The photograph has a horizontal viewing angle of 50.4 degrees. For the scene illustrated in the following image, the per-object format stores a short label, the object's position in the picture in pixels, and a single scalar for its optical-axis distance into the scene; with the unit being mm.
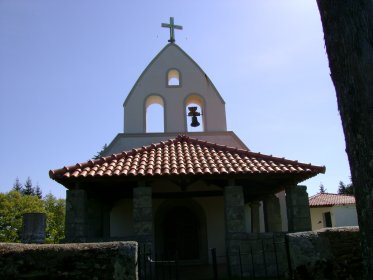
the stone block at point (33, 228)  10016
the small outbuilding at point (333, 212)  25609
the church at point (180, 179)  8461
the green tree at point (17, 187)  50625
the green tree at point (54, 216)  36500
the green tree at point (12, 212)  33750
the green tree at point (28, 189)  49781
